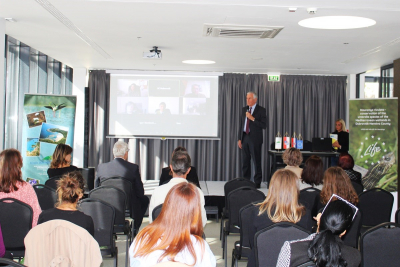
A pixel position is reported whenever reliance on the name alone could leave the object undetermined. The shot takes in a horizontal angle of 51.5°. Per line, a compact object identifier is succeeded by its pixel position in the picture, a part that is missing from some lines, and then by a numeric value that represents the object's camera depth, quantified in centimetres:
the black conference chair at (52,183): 439
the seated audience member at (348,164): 502
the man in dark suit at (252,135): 792
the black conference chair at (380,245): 271
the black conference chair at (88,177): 565
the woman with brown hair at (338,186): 361
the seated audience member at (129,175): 478
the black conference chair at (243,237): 323
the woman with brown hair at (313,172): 445
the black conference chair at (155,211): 321
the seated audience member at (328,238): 186
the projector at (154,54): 654
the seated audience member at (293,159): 482
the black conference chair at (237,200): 405
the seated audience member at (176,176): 350
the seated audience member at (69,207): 277
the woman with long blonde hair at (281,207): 291
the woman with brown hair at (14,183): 343
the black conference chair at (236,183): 483
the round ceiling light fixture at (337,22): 463
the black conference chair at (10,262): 183
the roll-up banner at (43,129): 639
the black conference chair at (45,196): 398
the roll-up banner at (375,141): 648
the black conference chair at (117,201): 399
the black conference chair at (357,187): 473
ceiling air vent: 503
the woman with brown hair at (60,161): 476
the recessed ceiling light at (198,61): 785
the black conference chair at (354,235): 344
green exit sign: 941
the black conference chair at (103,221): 342
